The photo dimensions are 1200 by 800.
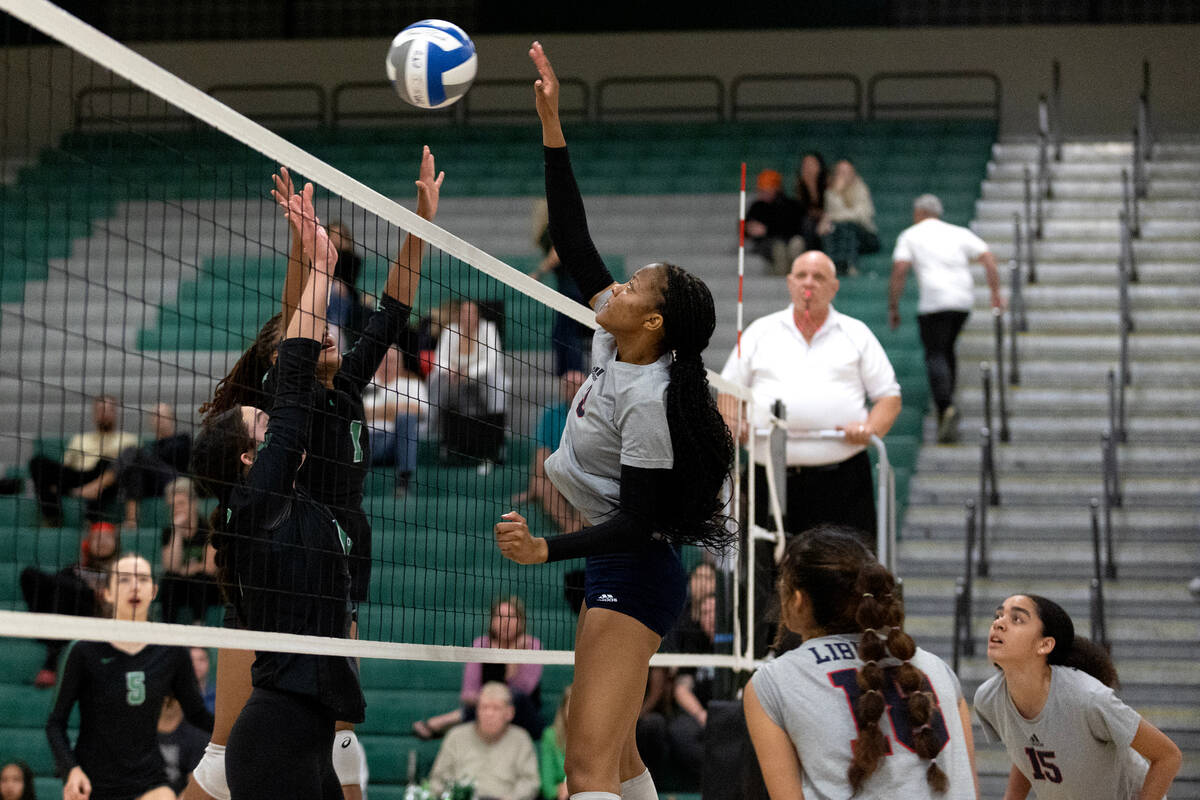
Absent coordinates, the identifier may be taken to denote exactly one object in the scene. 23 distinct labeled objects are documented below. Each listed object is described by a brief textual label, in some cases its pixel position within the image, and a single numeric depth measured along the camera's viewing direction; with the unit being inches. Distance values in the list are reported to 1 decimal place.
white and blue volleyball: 391.7
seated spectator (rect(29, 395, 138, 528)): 787.1
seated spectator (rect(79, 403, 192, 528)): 609.7
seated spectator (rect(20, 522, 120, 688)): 669.8
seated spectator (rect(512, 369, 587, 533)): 668.0
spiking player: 289.8
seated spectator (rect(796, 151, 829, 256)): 1075.7
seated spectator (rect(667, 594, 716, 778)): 684.9
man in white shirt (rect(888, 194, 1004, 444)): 878.5
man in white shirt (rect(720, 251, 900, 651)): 546.6
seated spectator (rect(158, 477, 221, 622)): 651.8
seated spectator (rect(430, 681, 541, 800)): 679.5
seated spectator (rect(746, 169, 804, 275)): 1078.7
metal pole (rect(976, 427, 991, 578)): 742.6
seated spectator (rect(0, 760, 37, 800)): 603.1
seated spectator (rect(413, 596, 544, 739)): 716.7
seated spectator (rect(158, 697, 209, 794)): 614.5
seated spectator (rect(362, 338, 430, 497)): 793.7
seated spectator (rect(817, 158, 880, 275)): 1056.5
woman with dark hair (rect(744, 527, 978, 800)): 285.9
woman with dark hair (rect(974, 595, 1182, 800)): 379.1
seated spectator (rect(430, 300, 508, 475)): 799.1
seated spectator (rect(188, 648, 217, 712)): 669.8
